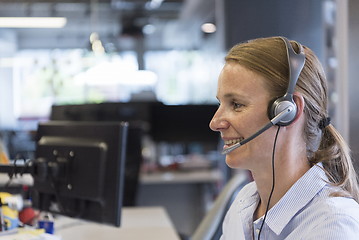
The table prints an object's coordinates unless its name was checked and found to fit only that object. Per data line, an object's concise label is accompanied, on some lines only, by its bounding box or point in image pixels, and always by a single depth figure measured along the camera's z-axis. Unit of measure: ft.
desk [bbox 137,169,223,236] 15.74
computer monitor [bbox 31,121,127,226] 5.96
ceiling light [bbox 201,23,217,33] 32.61
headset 4.46
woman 4.56
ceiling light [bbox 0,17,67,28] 27.89
